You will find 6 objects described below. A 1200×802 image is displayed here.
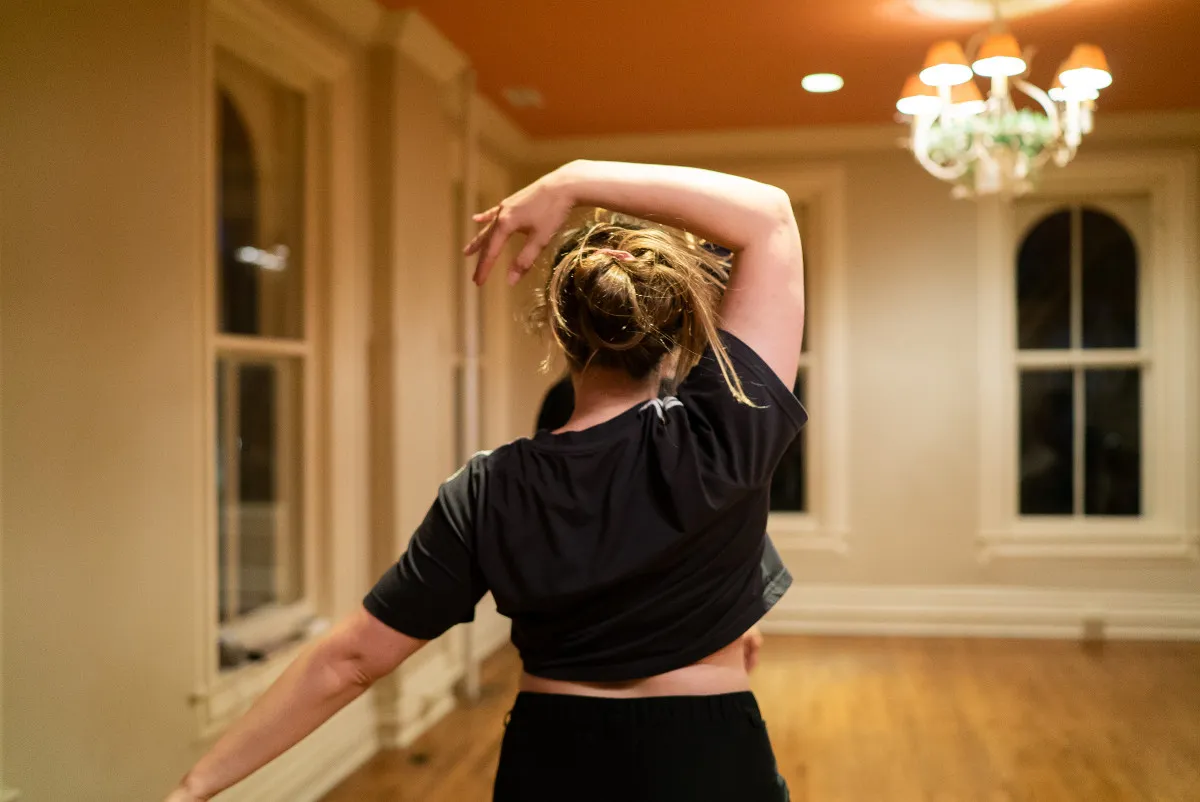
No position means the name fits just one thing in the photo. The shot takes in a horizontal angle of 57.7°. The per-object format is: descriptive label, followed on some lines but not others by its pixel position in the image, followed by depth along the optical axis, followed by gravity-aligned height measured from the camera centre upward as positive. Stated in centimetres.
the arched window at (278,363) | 342 +12
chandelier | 355 +100
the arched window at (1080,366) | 582 +16
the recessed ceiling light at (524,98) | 485 +137
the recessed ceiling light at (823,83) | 470 +138
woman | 97 -12
